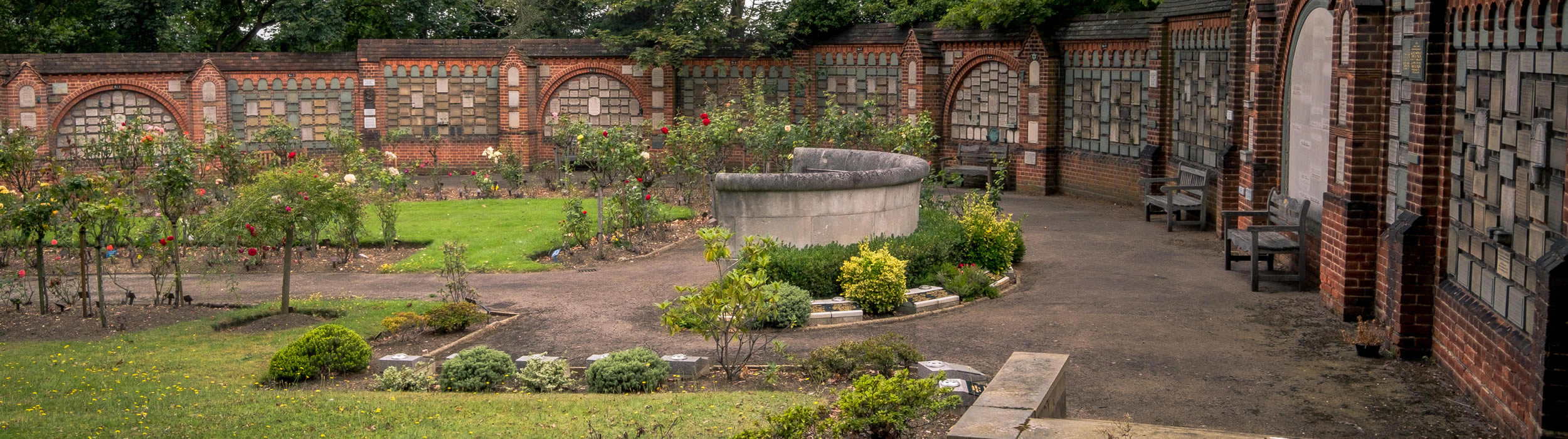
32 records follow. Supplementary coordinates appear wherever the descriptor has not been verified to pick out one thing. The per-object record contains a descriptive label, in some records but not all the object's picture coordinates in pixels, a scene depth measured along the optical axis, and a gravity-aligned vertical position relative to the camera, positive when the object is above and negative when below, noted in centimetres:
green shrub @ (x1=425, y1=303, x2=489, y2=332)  1108 -146
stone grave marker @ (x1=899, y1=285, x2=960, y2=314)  1158 -139
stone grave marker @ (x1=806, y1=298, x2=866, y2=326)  1113 -143
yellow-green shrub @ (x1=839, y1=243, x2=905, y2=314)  1127 -118
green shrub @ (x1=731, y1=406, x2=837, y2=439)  644 -138
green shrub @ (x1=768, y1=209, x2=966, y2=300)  1147 -103
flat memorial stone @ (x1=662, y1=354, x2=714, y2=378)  920 -155
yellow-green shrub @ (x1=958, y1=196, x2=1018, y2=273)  1320 -98
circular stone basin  1157 -55
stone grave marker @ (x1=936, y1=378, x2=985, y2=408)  785 -148
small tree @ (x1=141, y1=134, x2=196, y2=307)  1259 -42
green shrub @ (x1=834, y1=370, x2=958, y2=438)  675 -135
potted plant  944 -143
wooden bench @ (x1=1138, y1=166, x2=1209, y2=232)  1698 -75
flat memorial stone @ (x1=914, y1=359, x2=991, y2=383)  827 -144
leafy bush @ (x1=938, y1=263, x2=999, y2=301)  1205 -129
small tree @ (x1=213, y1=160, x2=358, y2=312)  1195 -54
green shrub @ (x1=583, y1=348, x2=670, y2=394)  871 -154
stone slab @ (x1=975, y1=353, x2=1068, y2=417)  655 -126
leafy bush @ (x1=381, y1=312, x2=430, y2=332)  1094 -149
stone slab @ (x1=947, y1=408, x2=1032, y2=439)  596 -130
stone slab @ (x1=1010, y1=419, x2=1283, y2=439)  599 -132
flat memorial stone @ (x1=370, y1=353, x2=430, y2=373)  938 -155
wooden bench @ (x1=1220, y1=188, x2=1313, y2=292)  1223 -92
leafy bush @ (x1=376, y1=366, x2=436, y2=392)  902 -162
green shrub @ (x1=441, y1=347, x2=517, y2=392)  890 -154
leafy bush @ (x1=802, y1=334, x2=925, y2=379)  872 -143
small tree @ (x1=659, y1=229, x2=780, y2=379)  888 -114
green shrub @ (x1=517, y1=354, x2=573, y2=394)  884 -157
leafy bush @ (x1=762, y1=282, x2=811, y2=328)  1083 -136
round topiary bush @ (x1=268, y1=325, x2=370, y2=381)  923 -150
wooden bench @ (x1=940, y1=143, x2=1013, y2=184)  2234 -29
